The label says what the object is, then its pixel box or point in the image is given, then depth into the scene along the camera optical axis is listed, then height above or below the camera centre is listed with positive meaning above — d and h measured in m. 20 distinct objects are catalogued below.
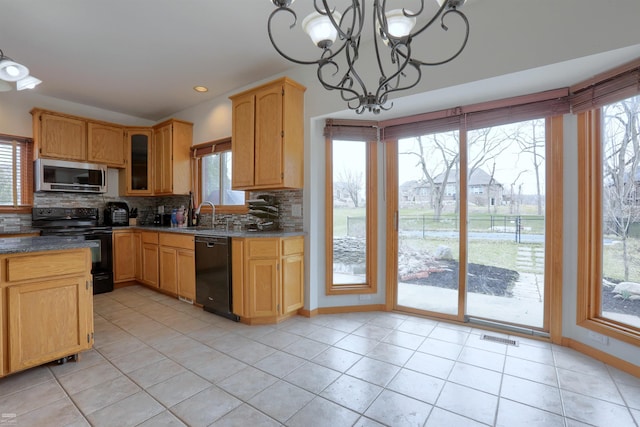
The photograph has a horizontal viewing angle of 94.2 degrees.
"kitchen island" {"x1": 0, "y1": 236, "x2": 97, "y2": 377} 1.87 -0.60
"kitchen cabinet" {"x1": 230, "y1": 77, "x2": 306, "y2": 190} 3.03 +0.80
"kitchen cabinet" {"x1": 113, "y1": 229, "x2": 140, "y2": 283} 4.19 -0.61
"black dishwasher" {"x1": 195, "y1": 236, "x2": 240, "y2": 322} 3.02 -0.67
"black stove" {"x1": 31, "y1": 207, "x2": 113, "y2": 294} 3.80 -0.24
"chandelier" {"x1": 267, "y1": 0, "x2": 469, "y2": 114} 1.24 +0.83
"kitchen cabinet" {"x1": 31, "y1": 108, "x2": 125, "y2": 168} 3.78 +1.01
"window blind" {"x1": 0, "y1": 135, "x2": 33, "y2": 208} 3.71 +0.53
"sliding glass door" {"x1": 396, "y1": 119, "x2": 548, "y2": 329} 2.65 -0.13
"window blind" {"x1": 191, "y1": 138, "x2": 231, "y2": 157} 4.00 +0.92
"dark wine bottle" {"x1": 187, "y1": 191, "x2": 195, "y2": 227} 4.39 -0.06
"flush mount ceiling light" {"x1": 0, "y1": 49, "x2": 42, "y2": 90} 1.99 +0.97
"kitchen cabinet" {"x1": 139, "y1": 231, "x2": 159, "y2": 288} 4.04 -0.64
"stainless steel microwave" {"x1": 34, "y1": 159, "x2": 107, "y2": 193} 3.79 +0.49
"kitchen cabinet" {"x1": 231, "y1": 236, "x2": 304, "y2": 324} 2.91 -0.67
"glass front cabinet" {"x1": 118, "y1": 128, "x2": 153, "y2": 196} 4.56 +0.70
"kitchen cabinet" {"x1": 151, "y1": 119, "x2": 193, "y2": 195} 4.32 +0.82
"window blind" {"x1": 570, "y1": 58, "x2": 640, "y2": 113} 1.95 +0.86
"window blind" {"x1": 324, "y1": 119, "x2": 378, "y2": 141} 3.20 +0.88
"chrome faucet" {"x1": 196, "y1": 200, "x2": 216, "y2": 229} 4.01 -0.02
